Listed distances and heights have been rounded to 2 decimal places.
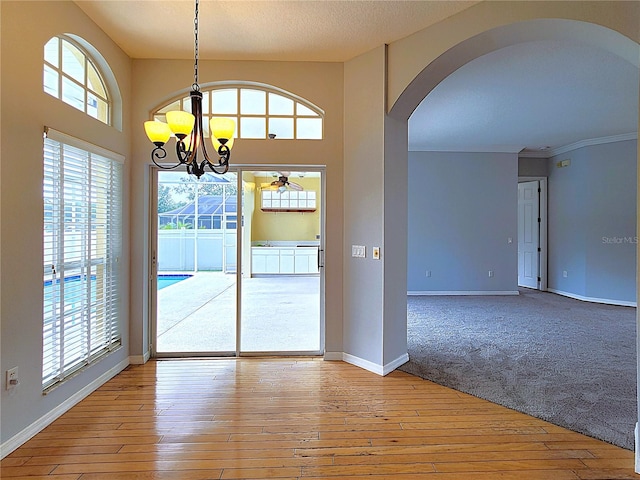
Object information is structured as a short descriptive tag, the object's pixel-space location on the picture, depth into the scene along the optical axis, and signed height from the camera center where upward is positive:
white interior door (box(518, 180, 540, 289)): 7.96 +0.06
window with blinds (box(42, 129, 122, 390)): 2.58 -0.15
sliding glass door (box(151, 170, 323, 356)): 3.92 -1.09
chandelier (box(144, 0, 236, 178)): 2.19 +0.67
